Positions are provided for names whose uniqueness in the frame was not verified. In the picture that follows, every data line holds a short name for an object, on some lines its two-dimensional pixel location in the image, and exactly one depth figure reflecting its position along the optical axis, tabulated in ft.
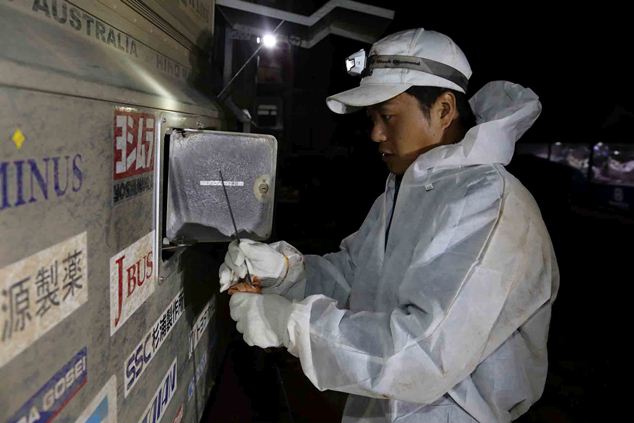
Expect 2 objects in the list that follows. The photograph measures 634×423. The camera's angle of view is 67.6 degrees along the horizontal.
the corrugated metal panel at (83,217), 2.09
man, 3.91
